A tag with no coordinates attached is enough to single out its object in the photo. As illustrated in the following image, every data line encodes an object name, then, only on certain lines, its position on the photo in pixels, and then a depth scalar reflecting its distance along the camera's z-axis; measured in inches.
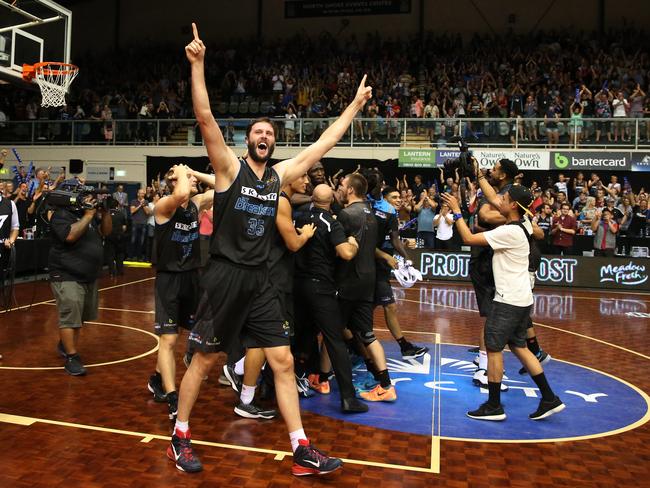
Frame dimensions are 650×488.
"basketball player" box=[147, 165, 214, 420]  212.4
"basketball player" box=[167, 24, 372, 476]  163.2
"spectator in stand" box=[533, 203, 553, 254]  623.8
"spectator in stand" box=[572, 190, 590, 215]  656.4
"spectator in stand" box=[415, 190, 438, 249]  645.5
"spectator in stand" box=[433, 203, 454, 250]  633.0
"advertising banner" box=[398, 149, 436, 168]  744.3
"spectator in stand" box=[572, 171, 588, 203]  681.0
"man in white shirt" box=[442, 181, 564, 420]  211.8
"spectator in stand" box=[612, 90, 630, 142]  719.1
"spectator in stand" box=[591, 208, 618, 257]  601.0
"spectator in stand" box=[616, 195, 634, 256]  630.5
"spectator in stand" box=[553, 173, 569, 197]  691.3
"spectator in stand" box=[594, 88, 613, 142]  721.0
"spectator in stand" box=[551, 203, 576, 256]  606.9
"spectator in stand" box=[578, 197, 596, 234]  634.4
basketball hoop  504.1
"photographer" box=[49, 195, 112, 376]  256.1
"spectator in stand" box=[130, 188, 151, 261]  690.2
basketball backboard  495.8
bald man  216.7
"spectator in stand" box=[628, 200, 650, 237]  628.7
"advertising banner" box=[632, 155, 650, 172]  708.0
